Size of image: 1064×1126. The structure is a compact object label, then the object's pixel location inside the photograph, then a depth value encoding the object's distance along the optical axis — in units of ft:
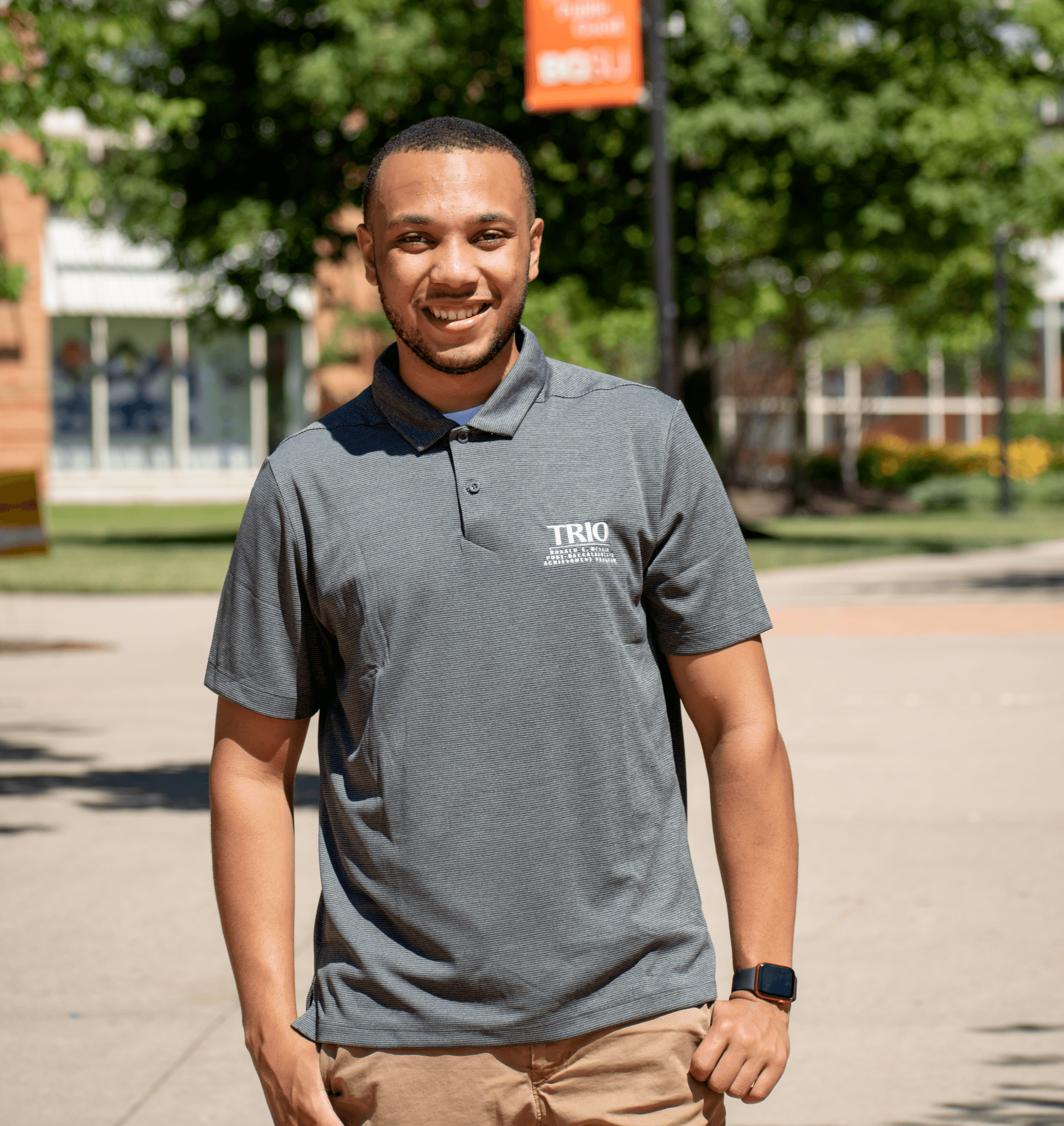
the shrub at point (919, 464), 172.14
